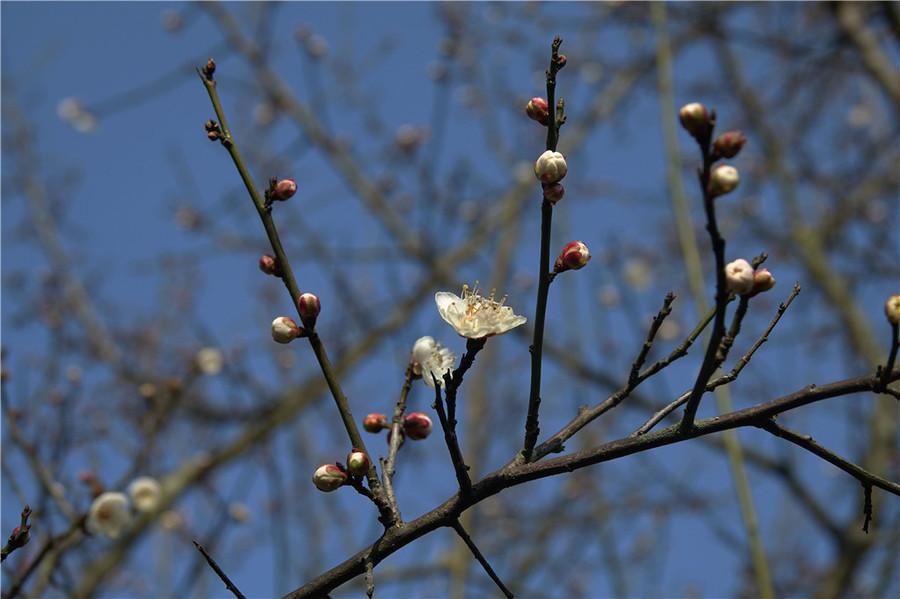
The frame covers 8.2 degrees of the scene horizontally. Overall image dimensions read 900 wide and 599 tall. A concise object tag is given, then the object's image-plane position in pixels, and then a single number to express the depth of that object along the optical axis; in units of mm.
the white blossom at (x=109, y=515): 1685
